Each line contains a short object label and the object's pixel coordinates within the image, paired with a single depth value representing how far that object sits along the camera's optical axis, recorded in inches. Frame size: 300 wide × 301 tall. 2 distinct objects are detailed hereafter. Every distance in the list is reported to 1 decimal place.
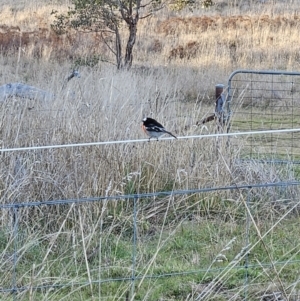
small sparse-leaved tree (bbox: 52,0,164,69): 1099.9
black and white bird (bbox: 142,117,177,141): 358.6
